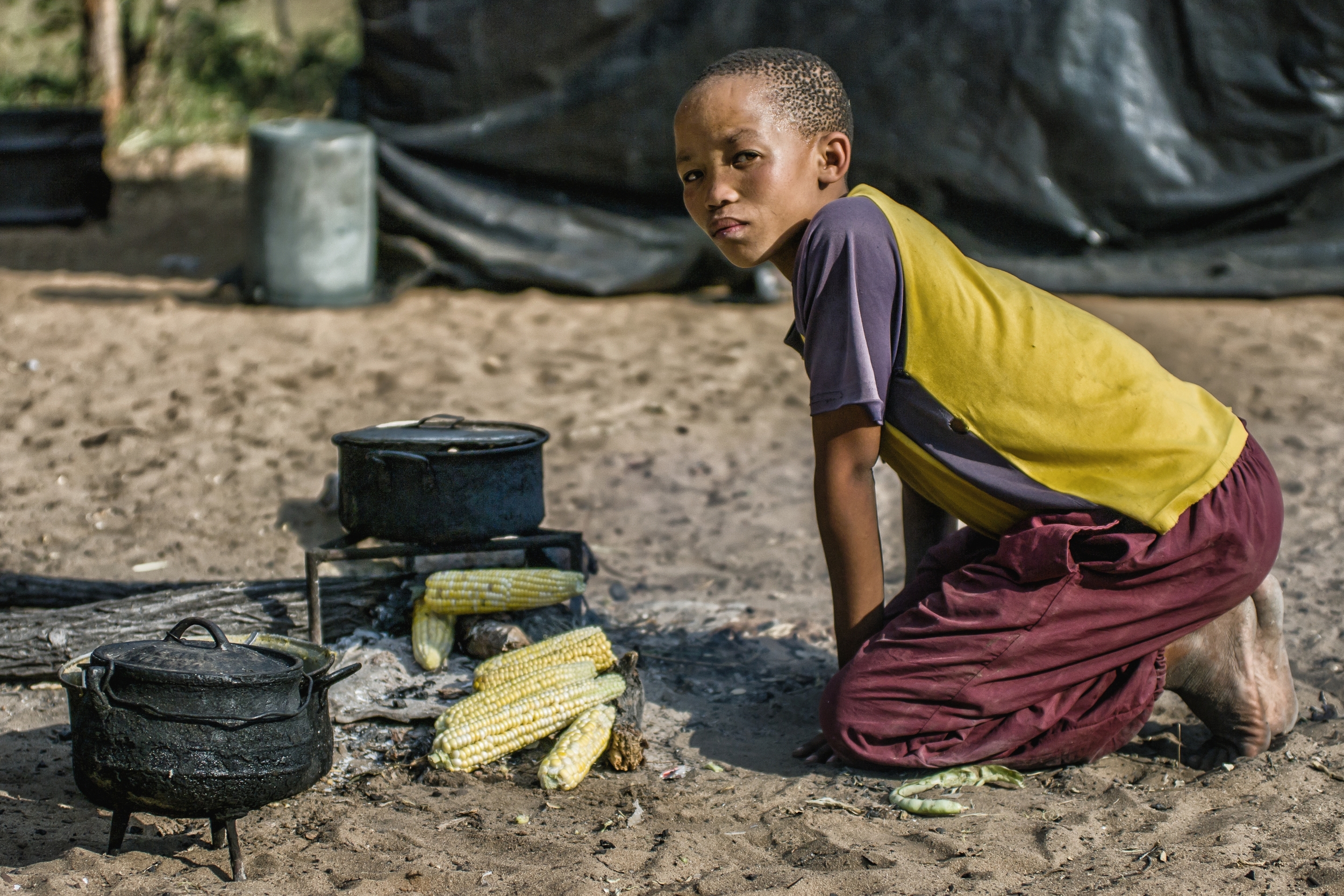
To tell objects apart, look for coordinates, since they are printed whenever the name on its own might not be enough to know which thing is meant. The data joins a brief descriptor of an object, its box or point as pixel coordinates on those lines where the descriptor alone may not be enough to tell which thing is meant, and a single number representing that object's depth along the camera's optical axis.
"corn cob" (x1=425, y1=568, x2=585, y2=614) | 3.63
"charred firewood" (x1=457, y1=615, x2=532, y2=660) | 3.67
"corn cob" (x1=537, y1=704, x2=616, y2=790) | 3.12
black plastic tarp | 7.31
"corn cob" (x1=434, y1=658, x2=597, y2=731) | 3.30
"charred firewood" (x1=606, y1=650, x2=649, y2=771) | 3.26
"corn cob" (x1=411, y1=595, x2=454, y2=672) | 3.62
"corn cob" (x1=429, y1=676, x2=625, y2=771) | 3.21
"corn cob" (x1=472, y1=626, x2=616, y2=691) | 3.48
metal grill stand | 3.64
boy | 2.97
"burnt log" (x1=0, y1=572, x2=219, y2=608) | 3.99
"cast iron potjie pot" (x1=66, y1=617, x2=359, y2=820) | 2.52
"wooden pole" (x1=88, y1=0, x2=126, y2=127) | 11.09
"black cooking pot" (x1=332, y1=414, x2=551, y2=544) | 3.66
